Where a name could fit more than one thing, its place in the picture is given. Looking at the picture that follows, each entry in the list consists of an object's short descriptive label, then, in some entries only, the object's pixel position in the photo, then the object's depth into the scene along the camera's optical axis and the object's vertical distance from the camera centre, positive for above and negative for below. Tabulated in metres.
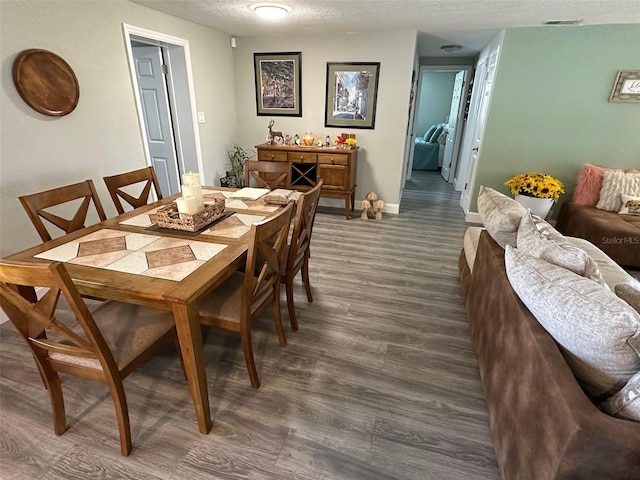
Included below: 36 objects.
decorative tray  1.72 -0.54
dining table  1.23 -0.61
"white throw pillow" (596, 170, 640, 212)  3.22 -0.63
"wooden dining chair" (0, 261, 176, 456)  1.01 -0.88
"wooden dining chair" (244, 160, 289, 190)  2.72 -0.44
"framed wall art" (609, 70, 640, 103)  3.34 +0.33
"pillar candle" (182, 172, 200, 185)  1.80 -0.35
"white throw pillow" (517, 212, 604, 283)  1.22 -0.50
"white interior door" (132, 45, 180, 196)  3.65 -0.03
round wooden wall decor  2.14 +0.18
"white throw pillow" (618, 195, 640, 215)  3.15 -0.77
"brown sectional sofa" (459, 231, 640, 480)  0.81 -0.81
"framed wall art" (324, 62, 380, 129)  4.06 +0.26
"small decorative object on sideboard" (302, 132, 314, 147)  4.29 -0.30
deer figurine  4.40 -0.26
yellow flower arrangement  3.45 -0.67
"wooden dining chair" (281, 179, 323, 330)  1.80 -0.74
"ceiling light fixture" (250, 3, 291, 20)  2.80 +0.86
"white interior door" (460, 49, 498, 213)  3.93 +0.01
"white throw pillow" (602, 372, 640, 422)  0.85 -0.71
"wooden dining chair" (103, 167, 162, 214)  2.21 -0.48
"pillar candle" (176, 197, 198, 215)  1.75 -0.47
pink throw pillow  3.42 -0.65
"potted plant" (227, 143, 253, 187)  4.65 -0.66
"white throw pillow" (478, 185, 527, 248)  1.69 -0.50
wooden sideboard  4.05 -0.61
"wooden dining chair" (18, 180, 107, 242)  1.70 -0.49
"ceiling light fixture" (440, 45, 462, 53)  4.58 +0.95
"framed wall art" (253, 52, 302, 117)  4.29 +0.38
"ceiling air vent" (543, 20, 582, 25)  3.14 +0.89
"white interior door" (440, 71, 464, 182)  6.08 -0.29
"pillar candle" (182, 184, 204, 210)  1.76 -0.41
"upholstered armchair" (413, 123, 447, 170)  7.50 -0.72
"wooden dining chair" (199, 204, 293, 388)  1.41 -0.86
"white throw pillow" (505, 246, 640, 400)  0.90 -0.57
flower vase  3.47 -0.85
